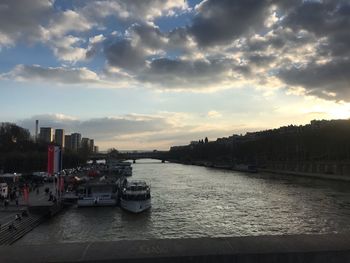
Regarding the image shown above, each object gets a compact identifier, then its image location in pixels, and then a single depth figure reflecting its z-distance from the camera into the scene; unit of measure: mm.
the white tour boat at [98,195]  61594
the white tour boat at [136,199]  54222
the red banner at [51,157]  56419
